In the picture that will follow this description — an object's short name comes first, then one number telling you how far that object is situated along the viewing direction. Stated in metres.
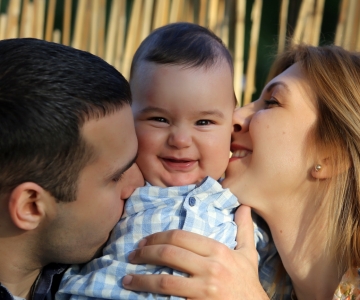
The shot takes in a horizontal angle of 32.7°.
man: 1.71
